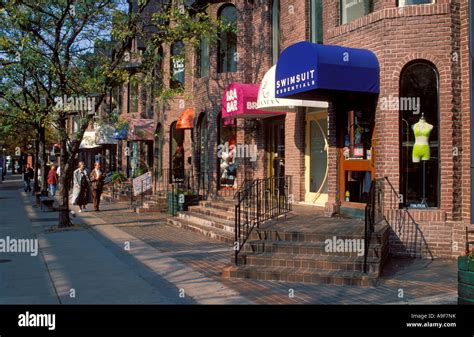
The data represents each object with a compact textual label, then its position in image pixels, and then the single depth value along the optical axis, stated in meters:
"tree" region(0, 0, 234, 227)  13.50
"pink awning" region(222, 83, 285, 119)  13.74
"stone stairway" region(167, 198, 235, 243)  11.98
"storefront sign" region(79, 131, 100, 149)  33.46
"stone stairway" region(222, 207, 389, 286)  7.74
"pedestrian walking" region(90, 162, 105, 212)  18.84
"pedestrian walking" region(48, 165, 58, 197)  26.27
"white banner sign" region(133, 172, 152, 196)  19.77
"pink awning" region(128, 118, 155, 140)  22.47
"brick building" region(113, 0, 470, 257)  9.43
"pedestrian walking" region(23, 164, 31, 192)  33.50
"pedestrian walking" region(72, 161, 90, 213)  17.84
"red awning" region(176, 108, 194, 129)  18.08
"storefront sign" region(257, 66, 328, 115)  11.64
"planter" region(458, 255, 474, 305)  5.54
